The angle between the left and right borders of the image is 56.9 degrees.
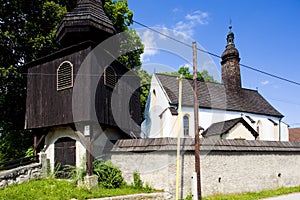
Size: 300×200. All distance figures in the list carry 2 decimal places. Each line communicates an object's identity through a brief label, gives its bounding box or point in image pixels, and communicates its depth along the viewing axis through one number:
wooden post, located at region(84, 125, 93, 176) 11.83
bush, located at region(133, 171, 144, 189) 11.98
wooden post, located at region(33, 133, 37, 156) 14.38
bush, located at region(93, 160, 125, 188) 11.99
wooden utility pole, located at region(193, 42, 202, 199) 11.33
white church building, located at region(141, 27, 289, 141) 23.53
